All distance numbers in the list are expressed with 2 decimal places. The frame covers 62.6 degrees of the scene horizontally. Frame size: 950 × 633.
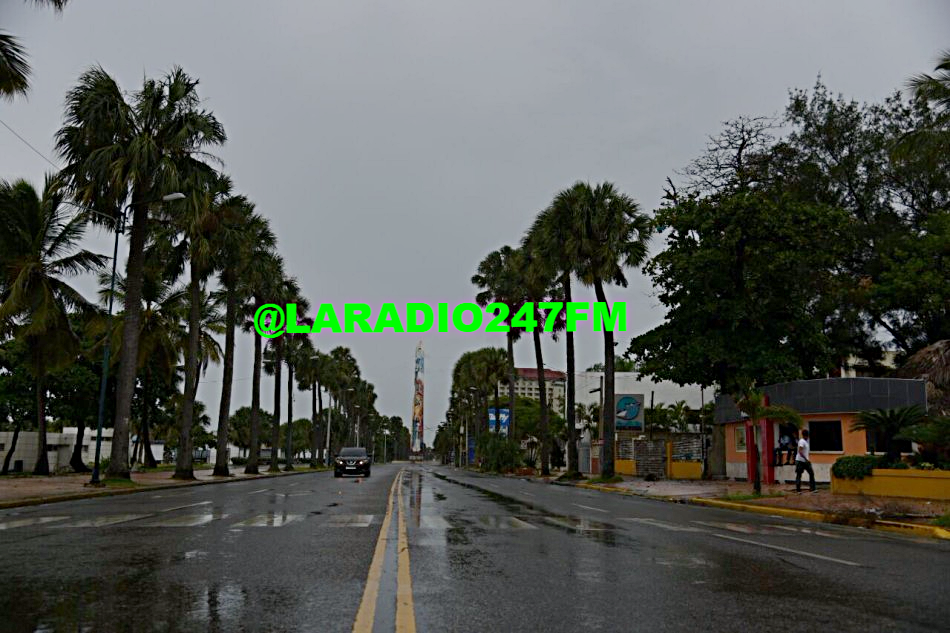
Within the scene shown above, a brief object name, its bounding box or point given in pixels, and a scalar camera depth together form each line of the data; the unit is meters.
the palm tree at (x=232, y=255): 36.91
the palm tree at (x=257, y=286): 42.30
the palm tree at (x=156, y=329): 41.56
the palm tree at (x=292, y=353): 62.41
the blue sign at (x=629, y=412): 59.28
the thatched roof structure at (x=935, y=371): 30.58
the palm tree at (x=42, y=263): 29.36
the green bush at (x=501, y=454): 59.41
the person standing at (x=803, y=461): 23.39
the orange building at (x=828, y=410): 29.62
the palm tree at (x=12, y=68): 15.75
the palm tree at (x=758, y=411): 24.46
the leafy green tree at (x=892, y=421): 20.80
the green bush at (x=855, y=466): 21.47
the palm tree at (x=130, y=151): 26.89
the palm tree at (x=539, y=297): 49.00
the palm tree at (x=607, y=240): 38.19
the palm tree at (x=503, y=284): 55.41
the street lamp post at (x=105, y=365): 25.36
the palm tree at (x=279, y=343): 54.07
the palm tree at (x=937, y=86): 23.15
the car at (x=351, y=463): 46.38
